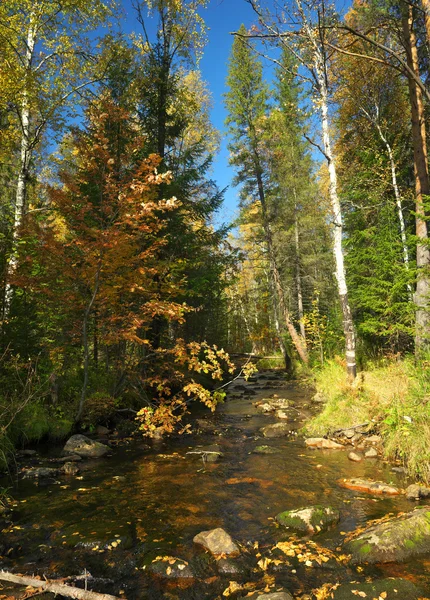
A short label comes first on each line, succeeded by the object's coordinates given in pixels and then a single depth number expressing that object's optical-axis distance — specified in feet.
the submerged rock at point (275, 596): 10.35
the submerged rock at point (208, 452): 24.90
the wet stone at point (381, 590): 10.37
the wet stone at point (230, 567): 12.41
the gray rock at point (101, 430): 31.12
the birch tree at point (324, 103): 33.67
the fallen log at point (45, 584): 10.08
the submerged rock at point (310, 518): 15.03
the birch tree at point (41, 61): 35.55
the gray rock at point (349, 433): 26.84
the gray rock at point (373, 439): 25.06
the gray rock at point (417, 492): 17.10
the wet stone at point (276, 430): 30.42
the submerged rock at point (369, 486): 18.06
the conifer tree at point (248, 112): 70.90
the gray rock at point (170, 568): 12.37
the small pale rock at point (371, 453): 23.45
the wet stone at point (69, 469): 22.10
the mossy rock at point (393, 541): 12.56
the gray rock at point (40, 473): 21.17
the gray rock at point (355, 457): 23.12
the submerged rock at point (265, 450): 25.81
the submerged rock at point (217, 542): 13.56
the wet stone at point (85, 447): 25.38
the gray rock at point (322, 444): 26.03
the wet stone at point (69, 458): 23.96
